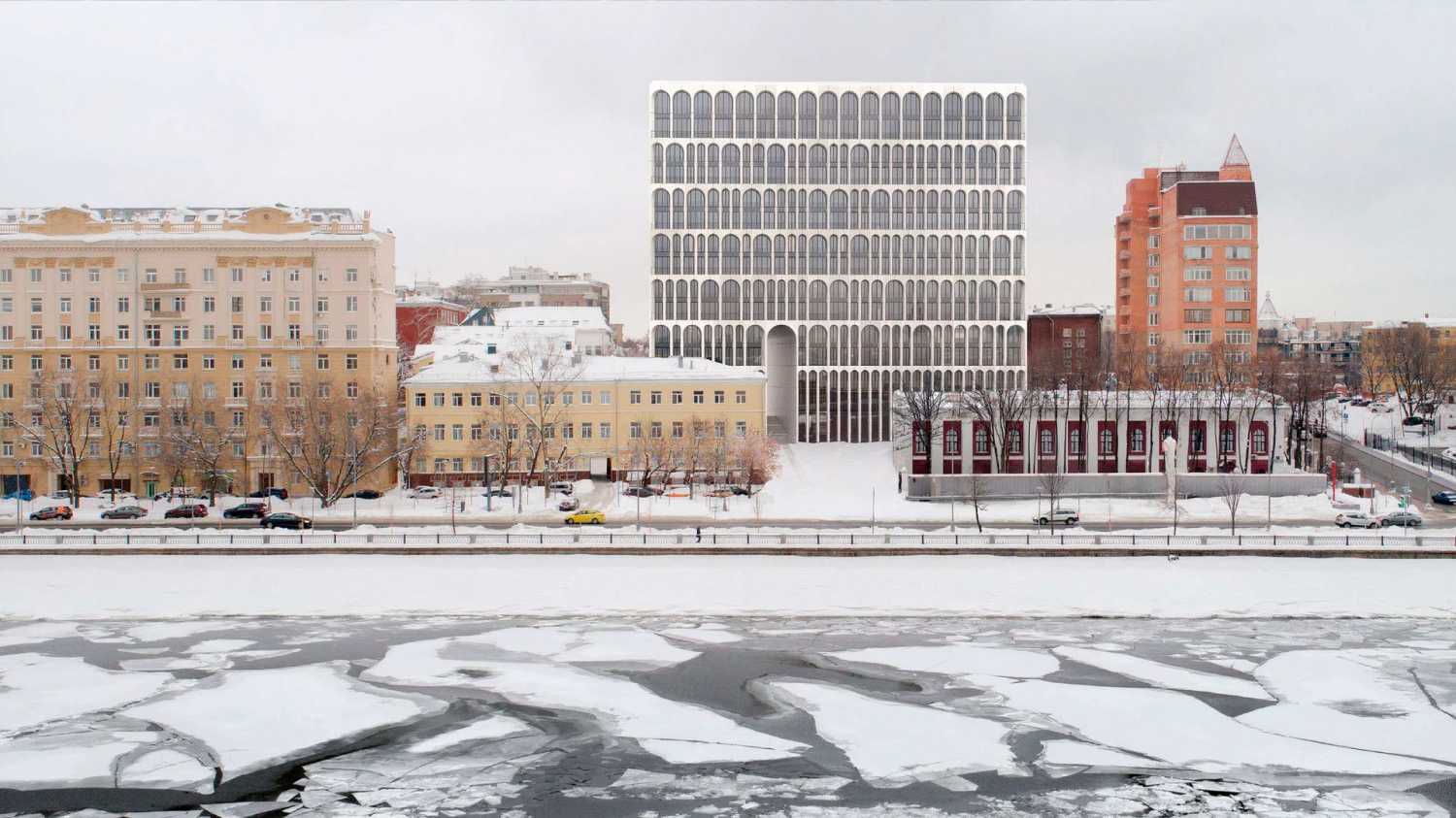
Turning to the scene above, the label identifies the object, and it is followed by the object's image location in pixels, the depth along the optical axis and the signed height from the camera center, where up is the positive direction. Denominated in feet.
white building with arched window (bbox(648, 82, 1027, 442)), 327.88 +43.85
